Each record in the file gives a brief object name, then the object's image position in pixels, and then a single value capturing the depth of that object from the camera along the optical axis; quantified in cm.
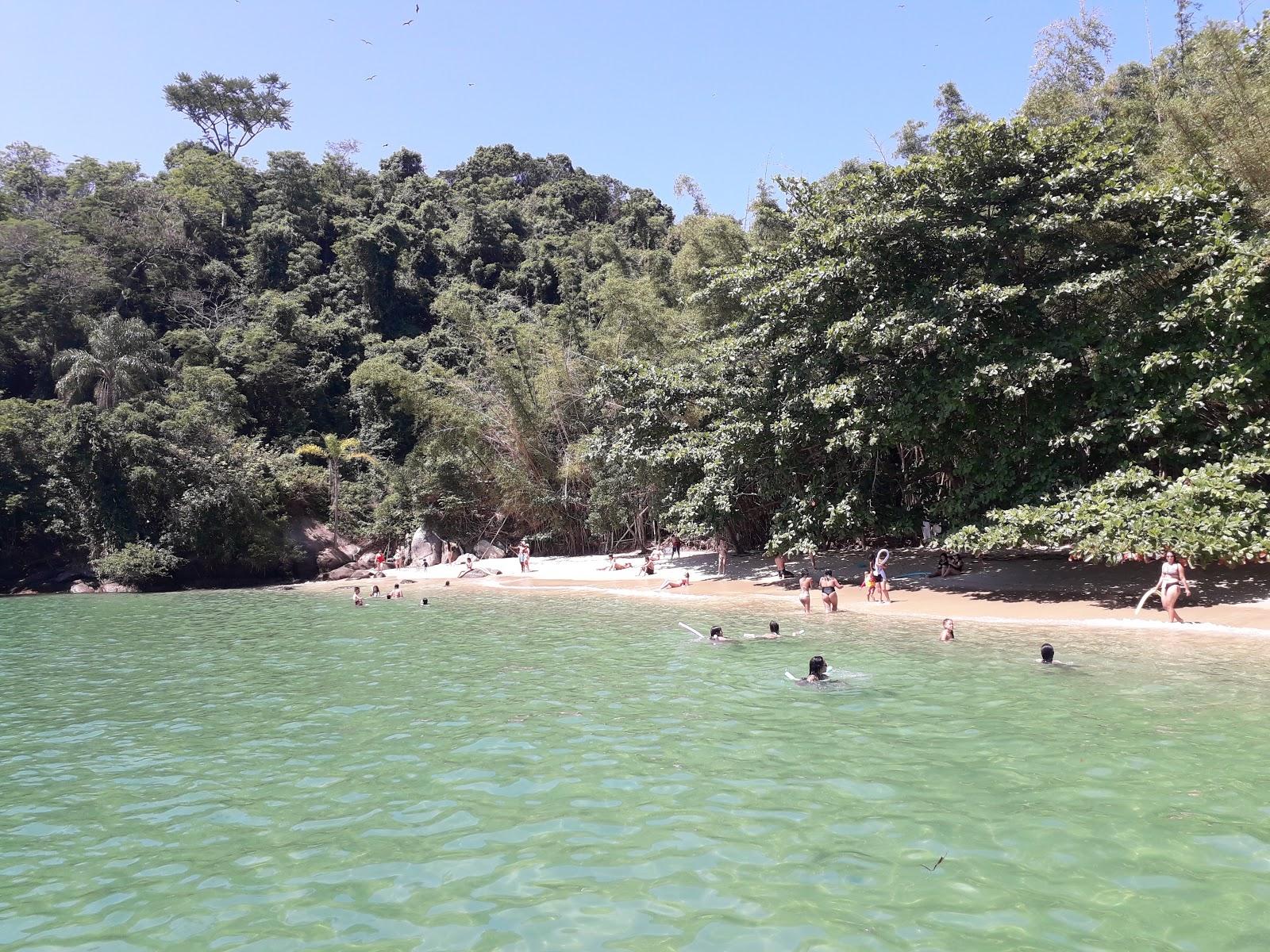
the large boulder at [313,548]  3516
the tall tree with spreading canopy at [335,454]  3675
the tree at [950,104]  4722
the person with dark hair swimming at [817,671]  1013
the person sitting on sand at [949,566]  1980
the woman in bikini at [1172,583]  1327
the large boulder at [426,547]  3475
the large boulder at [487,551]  3459
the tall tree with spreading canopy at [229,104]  6338
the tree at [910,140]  4819
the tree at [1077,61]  3950
